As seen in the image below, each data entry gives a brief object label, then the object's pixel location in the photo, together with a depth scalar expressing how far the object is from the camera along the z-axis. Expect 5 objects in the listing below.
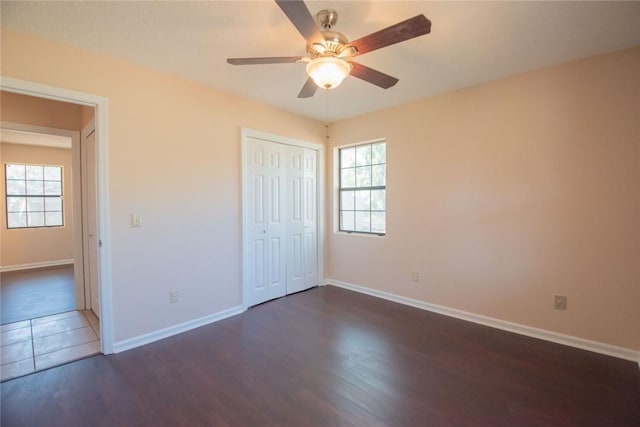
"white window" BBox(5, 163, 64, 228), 5.62
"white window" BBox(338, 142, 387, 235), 3.96
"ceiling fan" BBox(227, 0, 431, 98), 1.44
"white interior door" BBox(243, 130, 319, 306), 3.54
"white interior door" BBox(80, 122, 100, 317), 3.17
